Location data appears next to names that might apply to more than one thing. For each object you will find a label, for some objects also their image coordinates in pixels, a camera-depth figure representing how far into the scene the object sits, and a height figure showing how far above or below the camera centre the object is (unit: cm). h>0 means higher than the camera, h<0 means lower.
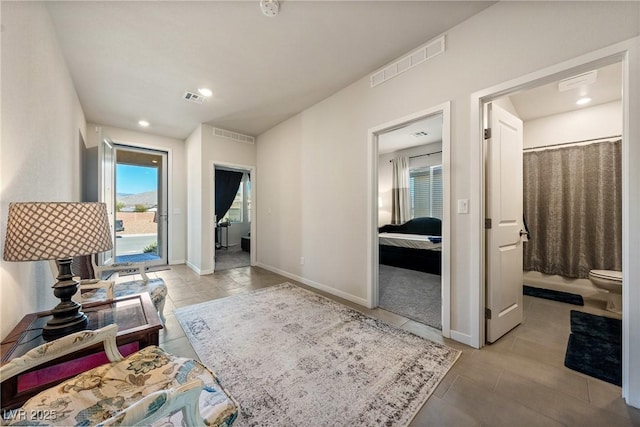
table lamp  97 -9
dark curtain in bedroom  637 +72
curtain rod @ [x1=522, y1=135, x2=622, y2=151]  302 +97
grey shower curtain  298 +6
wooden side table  90 -58
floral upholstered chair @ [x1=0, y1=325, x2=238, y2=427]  69 -66
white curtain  595 +54
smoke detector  180 +160
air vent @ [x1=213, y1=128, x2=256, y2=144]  442 +153
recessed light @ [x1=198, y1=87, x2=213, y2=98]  306 +162
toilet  250 -77
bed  413 -61
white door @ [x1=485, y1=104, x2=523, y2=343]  202 -9
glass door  474 +24
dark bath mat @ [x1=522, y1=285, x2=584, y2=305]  292 -107
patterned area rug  135 -110
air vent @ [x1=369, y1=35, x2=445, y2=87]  217 +153
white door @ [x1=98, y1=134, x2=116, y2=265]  340 +56
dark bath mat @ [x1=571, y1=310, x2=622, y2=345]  212 -110
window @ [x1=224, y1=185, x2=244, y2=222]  757 +12
